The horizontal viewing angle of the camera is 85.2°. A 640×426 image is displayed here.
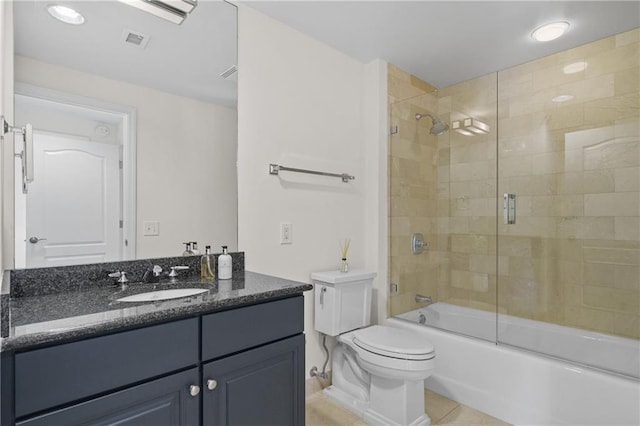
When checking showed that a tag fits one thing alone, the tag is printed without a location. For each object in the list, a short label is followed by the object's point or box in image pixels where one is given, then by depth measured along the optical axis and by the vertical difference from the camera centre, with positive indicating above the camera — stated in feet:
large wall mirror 4.33 +1.24
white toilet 5.75 -2.44
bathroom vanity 2.70 -1.31
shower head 8.91 +2.33
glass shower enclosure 7.19 +0.31
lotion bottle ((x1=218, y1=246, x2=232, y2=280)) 5.20 -0.78
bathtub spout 8.84 -2.14
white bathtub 5.45 -2.75
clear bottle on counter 5.34 -0.79
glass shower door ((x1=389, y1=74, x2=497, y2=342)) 8.55 +0.23
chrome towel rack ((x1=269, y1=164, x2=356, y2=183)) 6.63 +0.91
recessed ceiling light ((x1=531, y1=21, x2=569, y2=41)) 6.88 +3.75
